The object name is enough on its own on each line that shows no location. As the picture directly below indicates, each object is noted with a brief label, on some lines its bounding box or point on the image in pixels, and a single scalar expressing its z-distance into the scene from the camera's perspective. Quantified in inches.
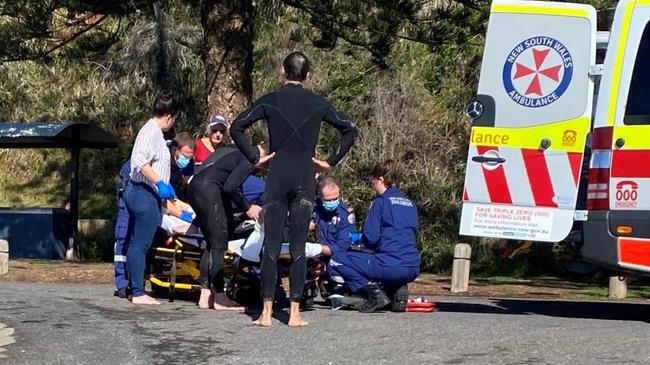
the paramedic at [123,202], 453.4
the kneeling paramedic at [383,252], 419.2
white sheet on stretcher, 414.3
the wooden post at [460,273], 582.6
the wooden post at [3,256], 621.0
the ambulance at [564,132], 380.8
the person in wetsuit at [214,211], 411.2
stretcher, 419.2
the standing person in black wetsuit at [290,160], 370.3
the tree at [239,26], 677.9
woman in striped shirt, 423.2
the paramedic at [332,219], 431.8
